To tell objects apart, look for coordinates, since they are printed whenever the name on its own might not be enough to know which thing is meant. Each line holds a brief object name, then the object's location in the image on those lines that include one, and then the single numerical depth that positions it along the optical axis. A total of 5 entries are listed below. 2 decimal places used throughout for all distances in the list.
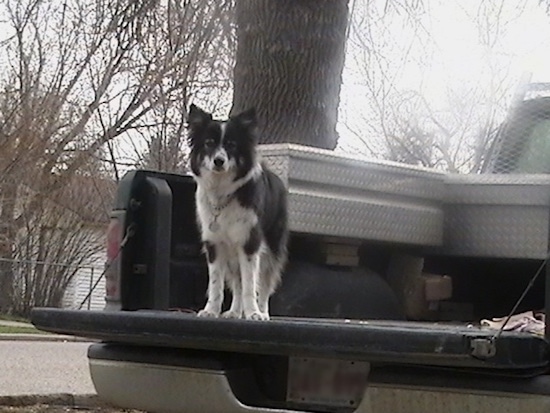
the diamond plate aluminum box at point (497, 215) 5.63
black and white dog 5.24
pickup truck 3.68
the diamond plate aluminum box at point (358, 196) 5.42
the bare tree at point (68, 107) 22.53
